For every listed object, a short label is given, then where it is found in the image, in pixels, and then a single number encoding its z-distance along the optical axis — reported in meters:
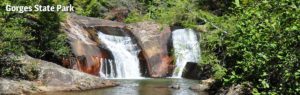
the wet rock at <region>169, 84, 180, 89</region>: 22.58
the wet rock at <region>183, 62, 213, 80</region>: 30.33
